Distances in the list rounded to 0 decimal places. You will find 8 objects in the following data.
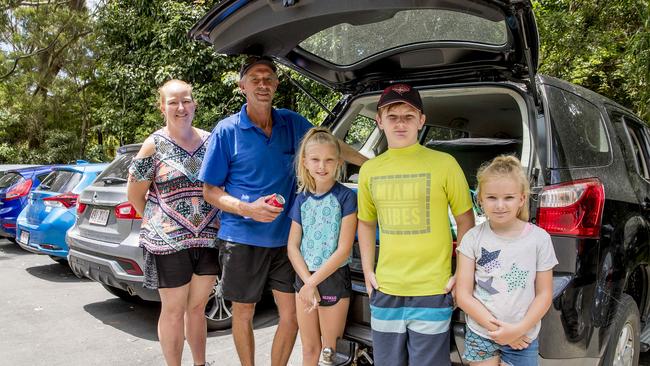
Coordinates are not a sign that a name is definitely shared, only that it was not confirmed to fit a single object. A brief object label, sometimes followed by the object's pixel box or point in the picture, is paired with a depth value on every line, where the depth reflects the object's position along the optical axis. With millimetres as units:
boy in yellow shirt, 2201
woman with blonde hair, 2996
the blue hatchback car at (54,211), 6172
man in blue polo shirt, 2824
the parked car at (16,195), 8172
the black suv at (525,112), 2227
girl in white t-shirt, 2076
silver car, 4179
